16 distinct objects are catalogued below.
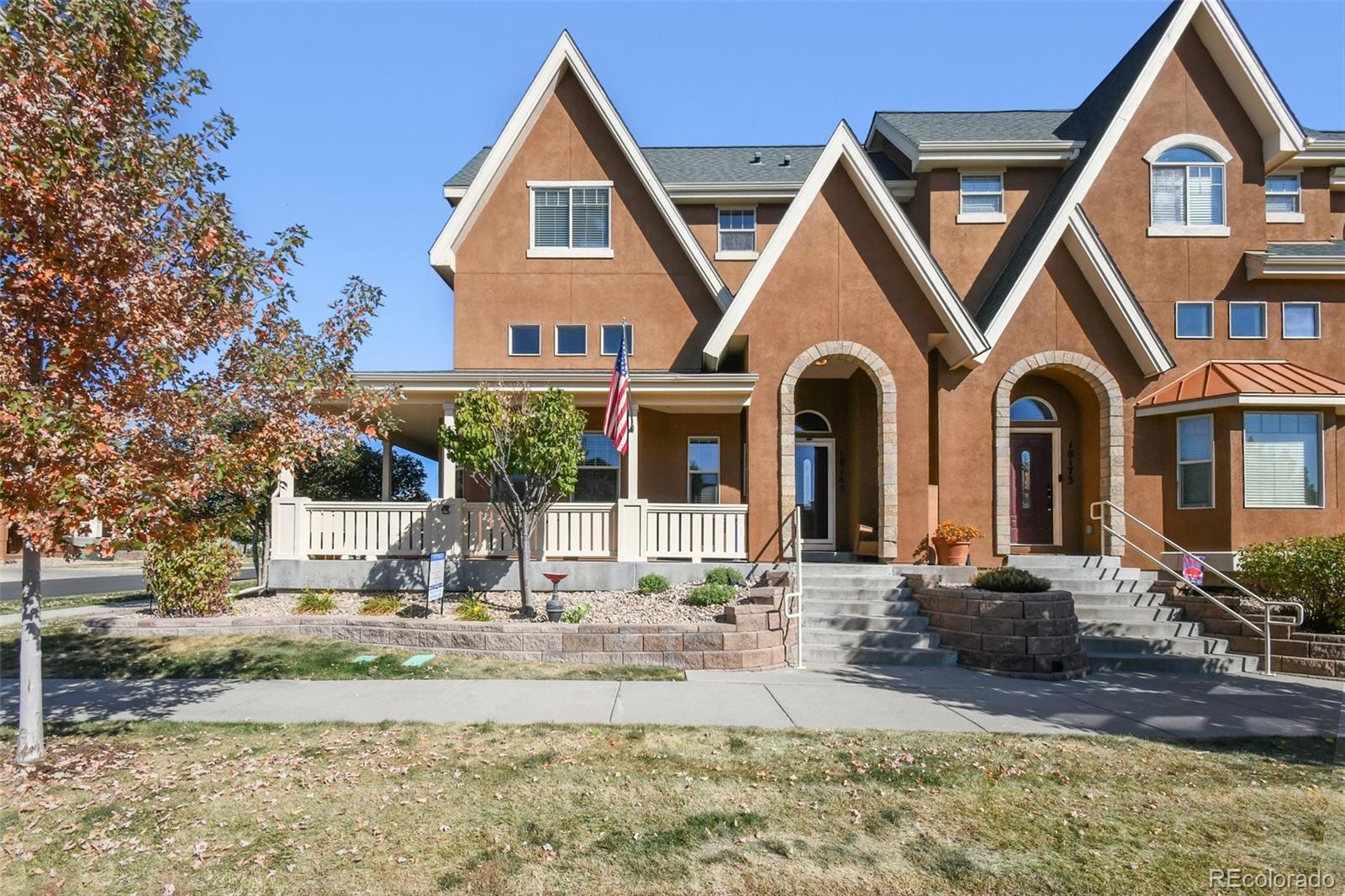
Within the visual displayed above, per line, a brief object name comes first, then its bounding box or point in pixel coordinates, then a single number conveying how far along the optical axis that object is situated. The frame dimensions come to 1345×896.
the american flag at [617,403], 11.88
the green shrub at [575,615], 11.30
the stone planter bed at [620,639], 10.21
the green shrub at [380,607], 12.13
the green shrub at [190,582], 11.83
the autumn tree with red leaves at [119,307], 5.59
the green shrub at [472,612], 11.59
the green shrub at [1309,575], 11.27
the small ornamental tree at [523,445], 11.52
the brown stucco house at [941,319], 13.86
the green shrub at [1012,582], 11.01
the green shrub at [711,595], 11.88
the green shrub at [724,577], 12.65
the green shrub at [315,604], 12.37
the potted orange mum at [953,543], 13.46
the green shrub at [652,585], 12.70
